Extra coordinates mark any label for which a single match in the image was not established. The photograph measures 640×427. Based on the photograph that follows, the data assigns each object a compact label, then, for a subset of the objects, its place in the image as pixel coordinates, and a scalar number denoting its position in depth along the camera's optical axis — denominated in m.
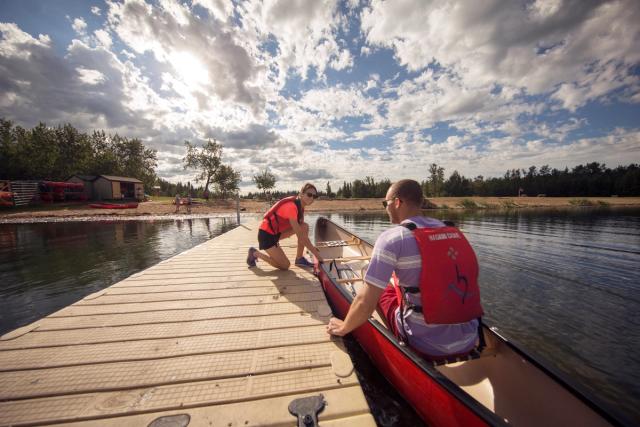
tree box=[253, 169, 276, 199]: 70.94
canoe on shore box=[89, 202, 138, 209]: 32.69
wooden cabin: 41.69
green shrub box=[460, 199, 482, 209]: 49.96
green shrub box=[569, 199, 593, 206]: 55.32
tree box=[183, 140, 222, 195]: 49.31
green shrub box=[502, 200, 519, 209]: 50.20
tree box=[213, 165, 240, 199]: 51.09
